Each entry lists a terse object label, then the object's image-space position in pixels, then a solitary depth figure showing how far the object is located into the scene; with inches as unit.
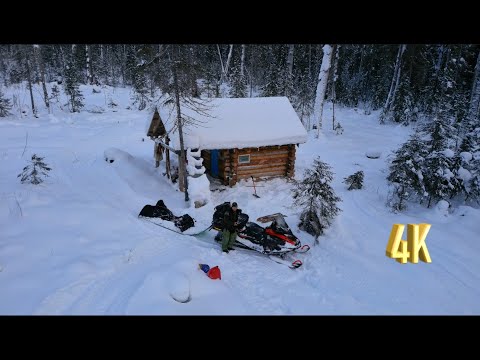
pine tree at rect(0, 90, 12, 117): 998.4
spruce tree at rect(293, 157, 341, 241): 412.5
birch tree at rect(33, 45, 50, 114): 1117.5
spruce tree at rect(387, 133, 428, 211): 472.4
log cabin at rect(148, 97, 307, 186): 541.0
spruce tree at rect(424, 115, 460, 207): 468.1
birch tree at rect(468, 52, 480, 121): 711.0
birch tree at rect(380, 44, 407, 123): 1141.9
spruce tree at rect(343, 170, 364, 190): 561.0
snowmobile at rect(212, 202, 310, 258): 367.6
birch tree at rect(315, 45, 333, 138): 860.8
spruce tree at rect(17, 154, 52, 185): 488.7
